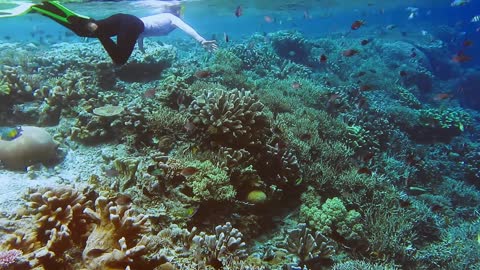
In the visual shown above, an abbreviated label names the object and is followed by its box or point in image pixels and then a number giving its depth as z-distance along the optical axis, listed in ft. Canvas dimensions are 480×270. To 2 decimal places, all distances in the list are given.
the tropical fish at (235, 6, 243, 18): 42.09
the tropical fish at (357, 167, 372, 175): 23.72
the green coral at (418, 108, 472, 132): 45.29
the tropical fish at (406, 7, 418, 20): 65.23
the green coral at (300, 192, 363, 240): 19.17
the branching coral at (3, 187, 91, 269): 10.93
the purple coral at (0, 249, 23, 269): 9.68
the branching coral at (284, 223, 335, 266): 16.83
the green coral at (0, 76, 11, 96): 26.84
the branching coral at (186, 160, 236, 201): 16.62
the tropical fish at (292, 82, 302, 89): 37.27
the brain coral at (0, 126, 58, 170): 20.30
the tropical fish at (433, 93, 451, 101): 39.28
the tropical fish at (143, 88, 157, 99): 25.63
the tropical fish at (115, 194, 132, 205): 12.96
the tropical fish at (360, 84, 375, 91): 34.72
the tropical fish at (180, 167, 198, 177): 16.52
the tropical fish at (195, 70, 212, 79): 28.86
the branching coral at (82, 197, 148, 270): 10.50
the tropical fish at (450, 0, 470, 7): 56.13
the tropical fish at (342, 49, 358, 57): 35.22
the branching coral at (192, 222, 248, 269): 13.50
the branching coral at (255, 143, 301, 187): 20.54
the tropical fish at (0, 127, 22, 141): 19.39
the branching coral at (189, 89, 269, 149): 19.77
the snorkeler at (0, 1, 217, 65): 11.14
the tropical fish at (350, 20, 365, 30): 35.76
